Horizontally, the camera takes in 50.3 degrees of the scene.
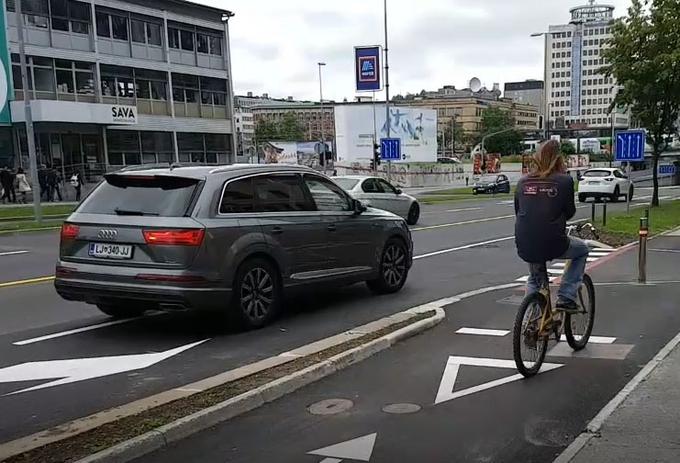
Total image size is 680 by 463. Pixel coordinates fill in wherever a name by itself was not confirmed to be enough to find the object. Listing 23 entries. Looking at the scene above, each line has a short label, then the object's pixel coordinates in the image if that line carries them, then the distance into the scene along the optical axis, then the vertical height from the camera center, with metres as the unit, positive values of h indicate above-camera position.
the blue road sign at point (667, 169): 65.31 -4.12
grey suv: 7.01 -1.00
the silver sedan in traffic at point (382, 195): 21.44 -1.81
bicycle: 5.76 -1.63
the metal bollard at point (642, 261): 10.39 -1.97
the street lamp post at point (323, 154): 66.50 -1.47
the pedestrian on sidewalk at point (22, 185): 33.97 -1.63
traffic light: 39.78 -0.98
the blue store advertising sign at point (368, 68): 31.19 +2.91
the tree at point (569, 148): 106.35 -3.03
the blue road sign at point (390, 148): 34.50 -0.63
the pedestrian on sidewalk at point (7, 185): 33.81 -1.60
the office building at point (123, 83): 39.75 +3.96
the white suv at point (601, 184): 34.25 -2.70
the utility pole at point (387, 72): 35.28 +3.04
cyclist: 5.81 -0.66
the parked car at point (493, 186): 51.81 -3.95
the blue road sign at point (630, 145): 20.67 -0.56
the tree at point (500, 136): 141.88 -1.22
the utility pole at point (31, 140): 23.00 +0.31
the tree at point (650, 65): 23.81 +1.99
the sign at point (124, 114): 41.61 +1.84
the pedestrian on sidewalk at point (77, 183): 37.59 -1.84
